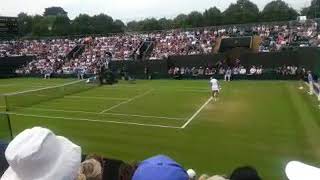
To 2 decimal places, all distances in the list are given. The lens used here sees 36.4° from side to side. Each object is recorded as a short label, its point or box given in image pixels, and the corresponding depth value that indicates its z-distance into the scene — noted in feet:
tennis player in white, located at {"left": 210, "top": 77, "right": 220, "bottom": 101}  96.72
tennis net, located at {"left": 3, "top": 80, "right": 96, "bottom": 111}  95.91
